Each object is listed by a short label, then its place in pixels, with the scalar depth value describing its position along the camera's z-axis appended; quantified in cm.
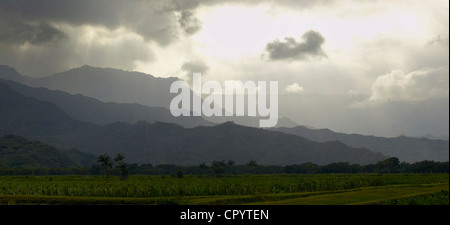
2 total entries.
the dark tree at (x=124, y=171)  15686
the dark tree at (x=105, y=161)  17780
